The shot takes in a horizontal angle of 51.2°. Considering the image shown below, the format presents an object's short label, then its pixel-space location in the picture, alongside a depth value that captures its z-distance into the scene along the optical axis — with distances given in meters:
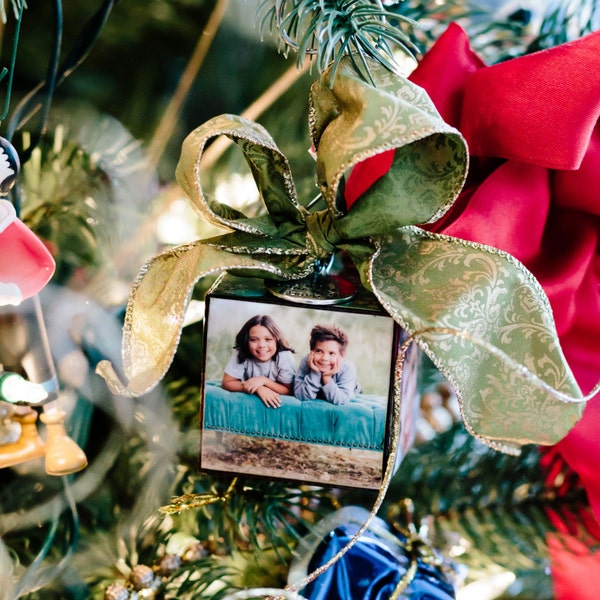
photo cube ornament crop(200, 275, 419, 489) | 0.37
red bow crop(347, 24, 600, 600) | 0.37
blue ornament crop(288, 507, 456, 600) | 0.39
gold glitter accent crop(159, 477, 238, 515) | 0.45
